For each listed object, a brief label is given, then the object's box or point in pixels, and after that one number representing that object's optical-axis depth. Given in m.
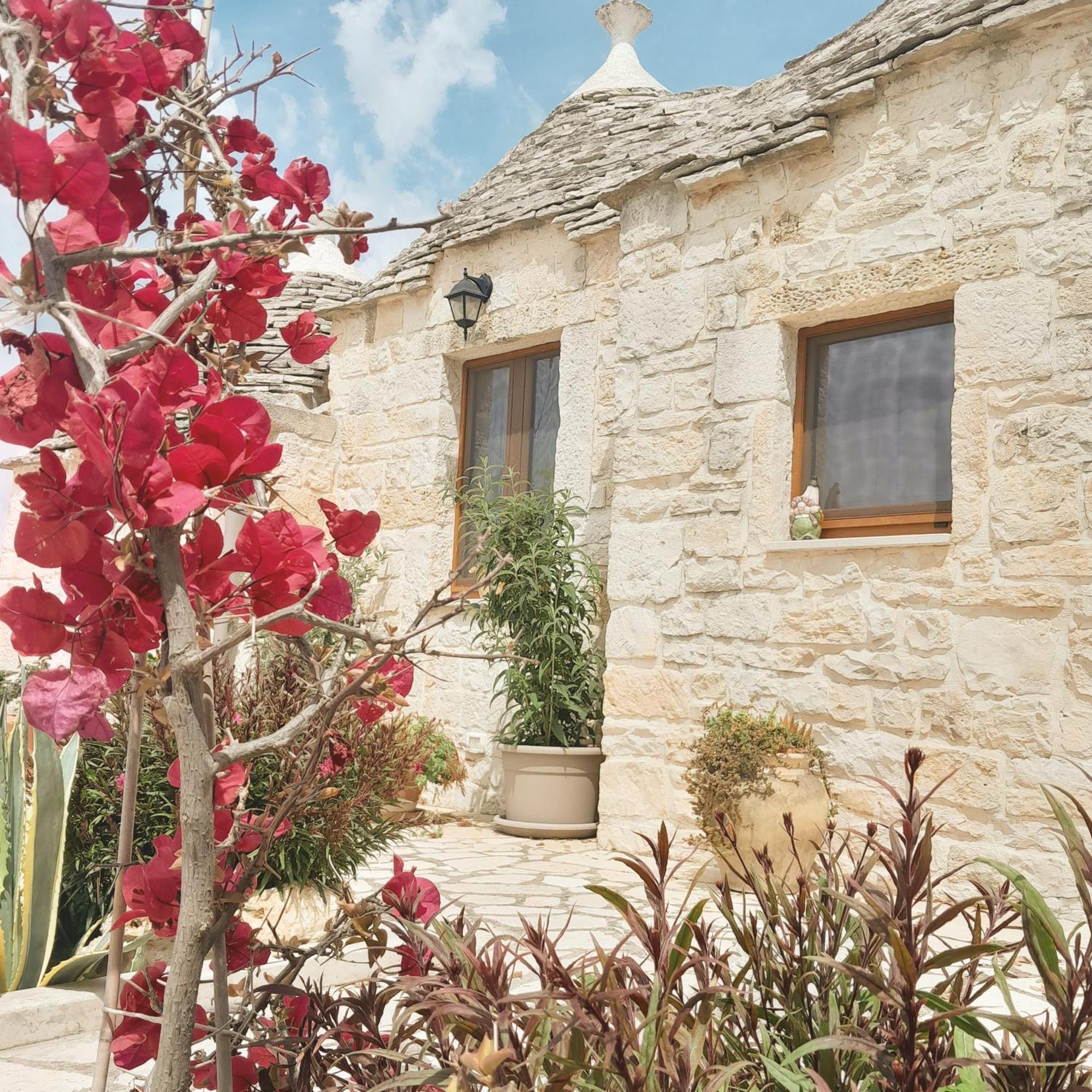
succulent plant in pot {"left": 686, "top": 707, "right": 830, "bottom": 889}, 4.85
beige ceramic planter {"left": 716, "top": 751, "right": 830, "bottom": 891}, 4.83
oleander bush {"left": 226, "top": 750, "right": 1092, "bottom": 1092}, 1.00
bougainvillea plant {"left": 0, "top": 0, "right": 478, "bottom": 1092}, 0.94
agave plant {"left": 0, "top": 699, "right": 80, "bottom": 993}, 2.86
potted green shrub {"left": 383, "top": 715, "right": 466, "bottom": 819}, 6.55
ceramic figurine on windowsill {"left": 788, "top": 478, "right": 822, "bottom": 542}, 5.48
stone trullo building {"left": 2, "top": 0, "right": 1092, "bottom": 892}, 4.62
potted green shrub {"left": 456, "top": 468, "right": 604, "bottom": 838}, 6.34
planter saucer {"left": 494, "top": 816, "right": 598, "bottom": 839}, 6.28
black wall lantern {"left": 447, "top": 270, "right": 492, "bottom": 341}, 7.73
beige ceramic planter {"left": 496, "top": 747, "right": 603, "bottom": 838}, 6.33
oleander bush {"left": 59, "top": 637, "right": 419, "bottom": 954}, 3.37
